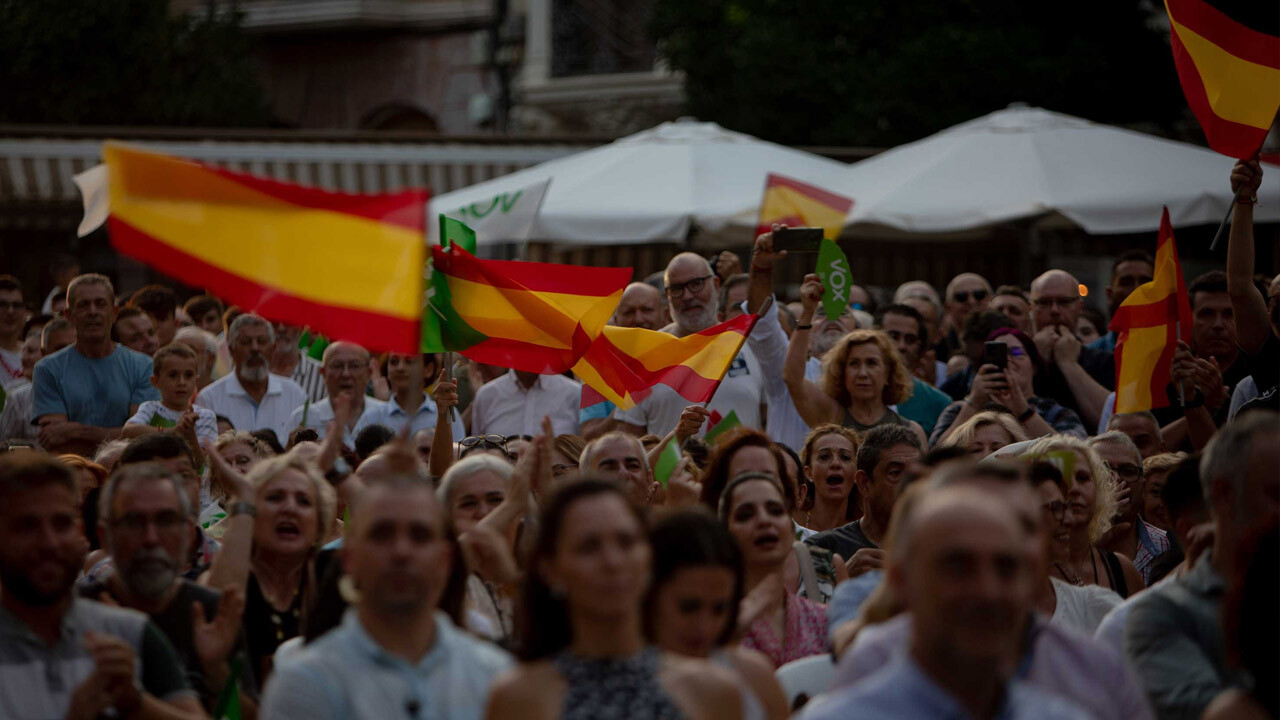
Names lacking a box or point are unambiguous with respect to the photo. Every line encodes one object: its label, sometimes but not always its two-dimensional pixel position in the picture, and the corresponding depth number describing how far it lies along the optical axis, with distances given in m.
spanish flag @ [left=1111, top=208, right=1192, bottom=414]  15.27
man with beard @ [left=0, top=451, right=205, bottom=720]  8.22
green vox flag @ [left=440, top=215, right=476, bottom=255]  16.87
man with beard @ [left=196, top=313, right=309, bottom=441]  18.45
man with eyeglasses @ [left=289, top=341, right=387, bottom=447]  17.39
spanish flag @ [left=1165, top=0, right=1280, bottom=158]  14.00
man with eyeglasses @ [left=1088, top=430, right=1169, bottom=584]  13.65
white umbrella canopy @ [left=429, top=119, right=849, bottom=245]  23.60
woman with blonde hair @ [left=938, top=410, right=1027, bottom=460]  13.72
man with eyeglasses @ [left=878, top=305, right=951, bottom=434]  17.64
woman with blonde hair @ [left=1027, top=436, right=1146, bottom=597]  12.16
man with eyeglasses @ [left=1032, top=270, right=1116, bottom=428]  17.75
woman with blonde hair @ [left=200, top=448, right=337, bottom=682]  10.47
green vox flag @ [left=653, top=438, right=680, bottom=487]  12.75
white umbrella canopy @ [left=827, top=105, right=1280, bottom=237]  22.19
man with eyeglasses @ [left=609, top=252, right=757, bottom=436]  16.81
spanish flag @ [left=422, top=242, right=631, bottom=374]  14.57
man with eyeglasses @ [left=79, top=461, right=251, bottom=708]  9.48
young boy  16.61
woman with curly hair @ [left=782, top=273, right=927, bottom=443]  16.06
